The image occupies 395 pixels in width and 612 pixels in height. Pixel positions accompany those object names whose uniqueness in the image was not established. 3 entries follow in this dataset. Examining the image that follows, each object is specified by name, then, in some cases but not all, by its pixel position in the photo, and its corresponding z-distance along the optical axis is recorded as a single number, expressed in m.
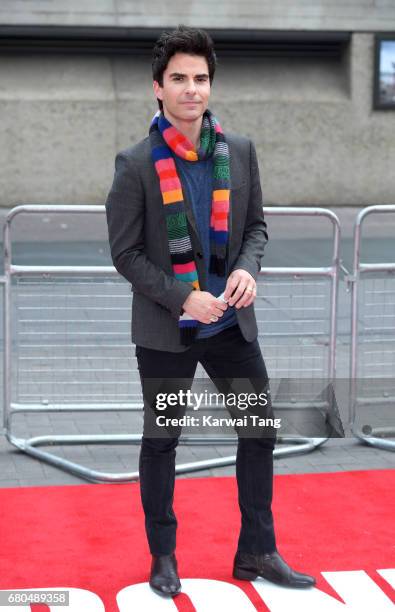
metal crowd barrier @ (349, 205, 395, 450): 6.82
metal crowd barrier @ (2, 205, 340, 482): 6.61
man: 4.36
